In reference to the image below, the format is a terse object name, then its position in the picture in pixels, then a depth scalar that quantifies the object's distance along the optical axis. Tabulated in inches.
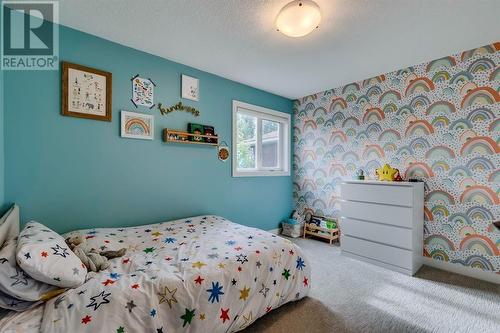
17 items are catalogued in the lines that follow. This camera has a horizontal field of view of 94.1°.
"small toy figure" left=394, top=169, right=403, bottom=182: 114.1
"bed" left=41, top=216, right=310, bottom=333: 45.5
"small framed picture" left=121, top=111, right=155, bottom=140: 94.2
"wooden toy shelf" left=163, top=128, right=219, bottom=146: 103.8
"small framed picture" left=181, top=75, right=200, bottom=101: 111.3
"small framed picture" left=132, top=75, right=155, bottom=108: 97.1
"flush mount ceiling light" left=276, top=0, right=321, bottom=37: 65.7
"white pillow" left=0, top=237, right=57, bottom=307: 41.5
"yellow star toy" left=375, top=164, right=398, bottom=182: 113.7
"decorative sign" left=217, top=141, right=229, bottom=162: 125.6
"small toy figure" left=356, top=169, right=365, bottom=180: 125.3
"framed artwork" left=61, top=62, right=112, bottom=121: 81.9
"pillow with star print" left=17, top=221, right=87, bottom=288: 44.3
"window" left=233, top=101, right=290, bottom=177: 136.9
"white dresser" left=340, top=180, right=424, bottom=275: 101.1
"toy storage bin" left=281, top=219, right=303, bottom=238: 151.5
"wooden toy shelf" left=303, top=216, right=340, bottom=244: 138.8
